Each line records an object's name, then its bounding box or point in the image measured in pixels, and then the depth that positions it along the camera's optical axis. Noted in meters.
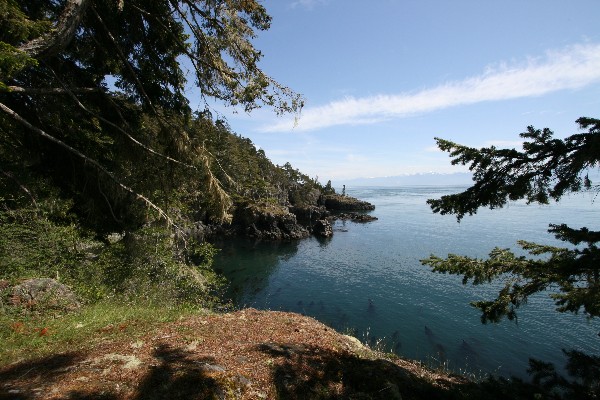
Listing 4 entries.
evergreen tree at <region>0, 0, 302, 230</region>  6.75
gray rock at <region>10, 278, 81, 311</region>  8.60
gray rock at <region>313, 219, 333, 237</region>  60.12
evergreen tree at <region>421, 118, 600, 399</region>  4.68
